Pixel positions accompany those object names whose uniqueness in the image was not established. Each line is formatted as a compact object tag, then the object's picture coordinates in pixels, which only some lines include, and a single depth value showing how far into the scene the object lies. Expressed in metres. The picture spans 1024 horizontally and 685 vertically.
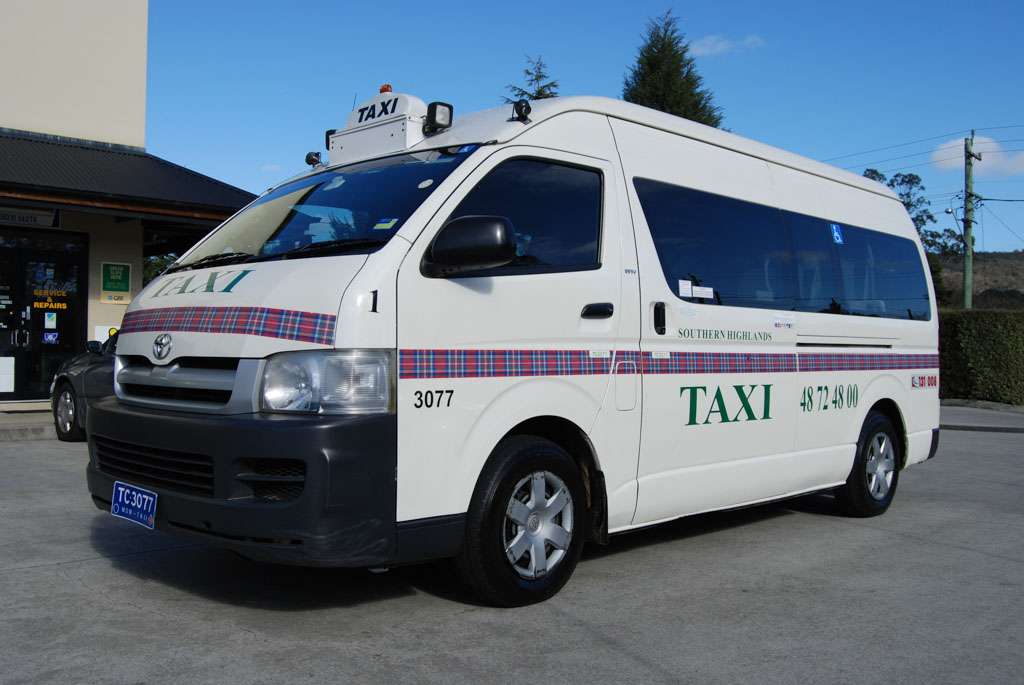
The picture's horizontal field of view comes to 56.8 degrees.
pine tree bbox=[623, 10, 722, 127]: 23.77
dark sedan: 10.98
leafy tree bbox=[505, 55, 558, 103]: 17.41
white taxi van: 3.96
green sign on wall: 14.87
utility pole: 31.50
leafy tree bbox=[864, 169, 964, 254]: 62.91
